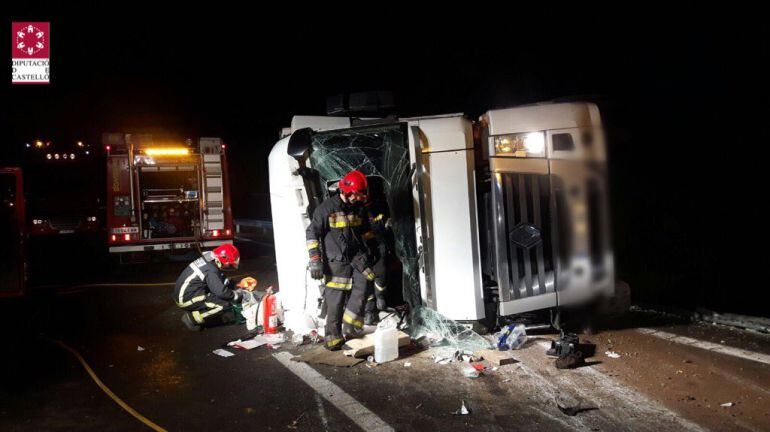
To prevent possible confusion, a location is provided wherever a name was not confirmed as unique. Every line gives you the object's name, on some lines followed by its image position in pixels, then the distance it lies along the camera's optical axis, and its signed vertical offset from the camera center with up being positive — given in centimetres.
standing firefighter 511 -28
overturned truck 487 +15
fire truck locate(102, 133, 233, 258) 1073 +102
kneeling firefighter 605 -62
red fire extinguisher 576 -92
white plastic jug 476 -110
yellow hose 368 -126
